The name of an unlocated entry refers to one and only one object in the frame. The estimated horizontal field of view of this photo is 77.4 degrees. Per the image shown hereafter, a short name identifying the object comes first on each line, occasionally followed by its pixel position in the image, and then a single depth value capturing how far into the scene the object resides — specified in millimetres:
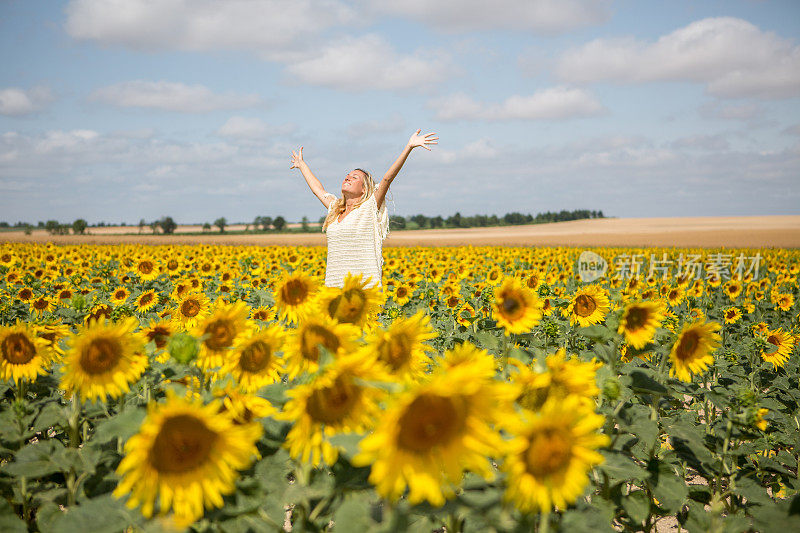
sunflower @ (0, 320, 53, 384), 2400
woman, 5641
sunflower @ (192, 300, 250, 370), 2104
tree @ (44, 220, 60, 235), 59591
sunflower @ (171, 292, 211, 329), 3445
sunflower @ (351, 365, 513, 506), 1153
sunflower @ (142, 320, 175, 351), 2867
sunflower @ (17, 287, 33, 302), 8336
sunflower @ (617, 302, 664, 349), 2512
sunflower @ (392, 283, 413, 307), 8719
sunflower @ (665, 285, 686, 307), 7883
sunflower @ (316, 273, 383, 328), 2021
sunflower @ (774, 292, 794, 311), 9623
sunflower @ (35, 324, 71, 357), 2814
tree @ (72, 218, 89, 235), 64750
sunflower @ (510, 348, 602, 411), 1584
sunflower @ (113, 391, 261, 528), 1353
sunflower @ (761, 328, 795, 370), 5613
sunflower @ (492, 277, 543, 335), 2770
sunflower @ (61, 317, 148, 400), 2000
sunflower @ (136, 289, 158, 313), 7094
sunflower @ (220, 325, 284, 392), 1942
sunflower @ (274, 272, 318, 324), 2373
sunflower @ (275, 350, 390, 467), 1447
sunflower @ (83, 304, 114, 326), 5192
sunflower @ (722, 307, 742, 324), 8231
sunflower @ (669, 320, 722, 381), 2523
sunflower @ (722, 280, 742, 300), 11118
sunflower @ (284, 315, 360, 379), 1752
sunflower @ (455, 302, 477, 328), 6473
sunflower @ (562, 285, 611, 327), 3918
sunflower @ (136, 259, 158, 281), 9923
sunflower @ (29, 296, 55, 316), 6703
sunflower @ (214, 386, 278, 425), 1764
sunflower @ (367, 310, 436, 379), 1747
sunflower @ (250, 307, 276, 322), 5607
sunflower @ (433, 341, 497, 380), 1633
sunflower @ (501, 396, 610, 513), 1258
